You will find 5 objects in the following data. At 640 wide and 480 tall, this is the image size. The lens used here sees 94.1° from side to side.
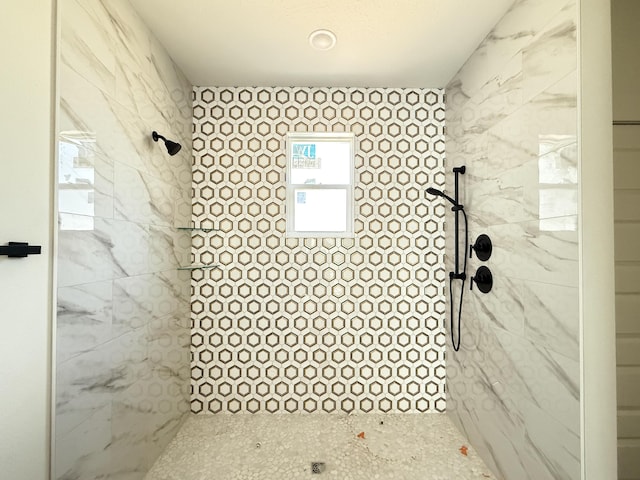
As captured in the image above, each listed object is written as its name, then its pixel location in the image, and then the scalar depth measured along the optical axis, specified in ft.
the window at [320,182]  7.29
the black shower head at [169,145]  5.32
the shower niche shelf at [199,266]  6.37
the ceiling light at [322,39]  5.45
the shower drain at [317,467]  5.30
